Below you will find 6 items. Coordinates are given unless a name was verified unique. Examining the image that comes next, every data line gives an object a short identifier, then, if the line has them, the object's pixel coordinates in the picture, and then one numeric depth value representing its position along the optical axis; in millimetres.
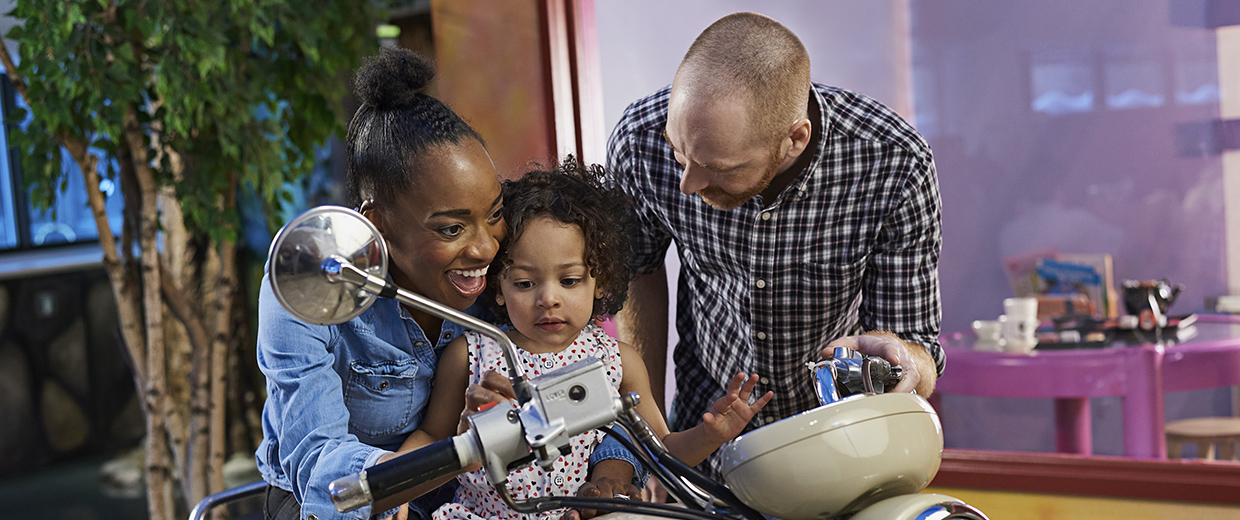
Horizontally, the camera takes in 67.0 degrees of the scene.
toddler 1319
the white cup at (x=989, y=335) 2812
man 1476
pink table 2570
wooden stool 2459
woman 1100
